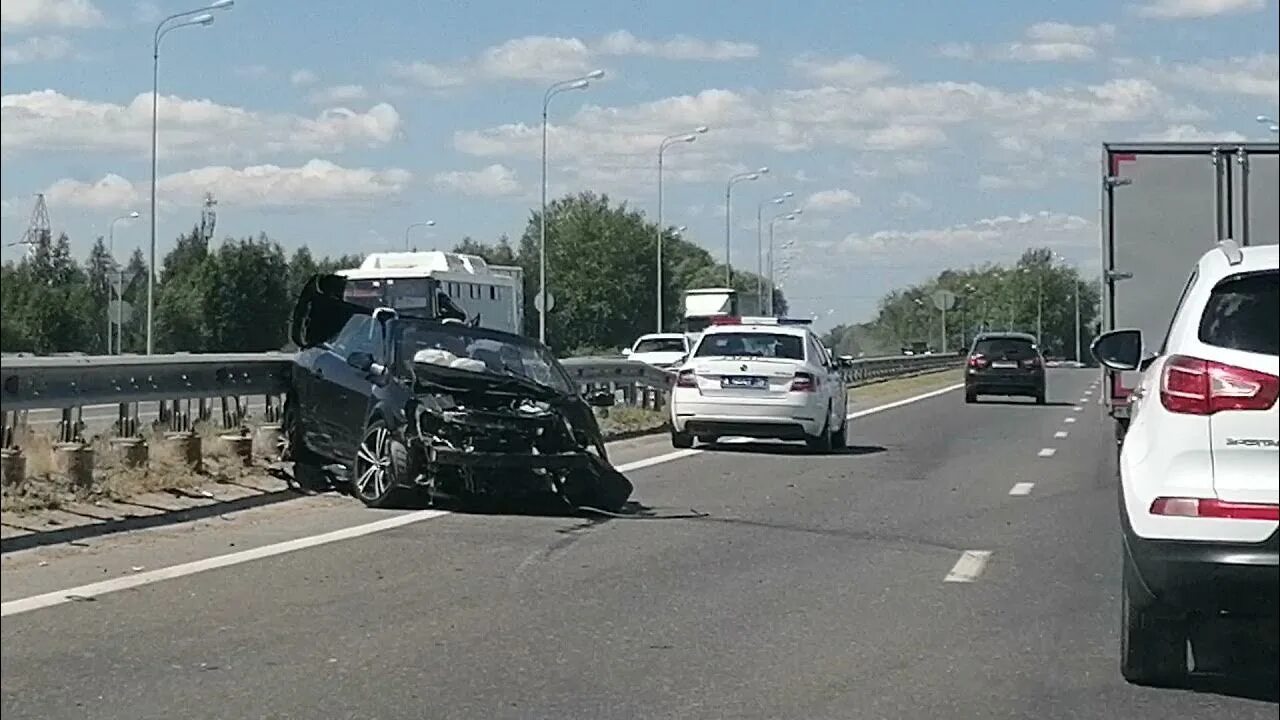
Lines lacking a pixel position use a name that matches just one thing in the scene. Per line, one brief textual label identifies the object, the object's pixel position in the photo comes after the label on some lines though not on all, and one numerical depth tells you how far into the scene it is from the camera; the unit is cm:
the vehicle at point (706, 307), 6172
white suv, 592
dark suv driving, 4122
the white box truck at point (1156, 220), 1321
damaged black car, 1359
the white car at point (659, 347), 4144
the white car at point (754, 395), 2183
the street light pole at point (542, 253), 4212
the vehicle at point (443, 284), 2583
